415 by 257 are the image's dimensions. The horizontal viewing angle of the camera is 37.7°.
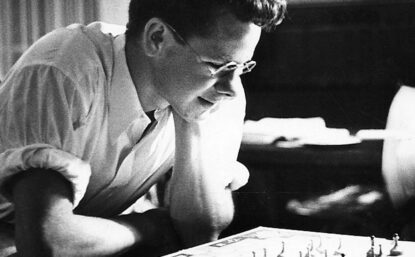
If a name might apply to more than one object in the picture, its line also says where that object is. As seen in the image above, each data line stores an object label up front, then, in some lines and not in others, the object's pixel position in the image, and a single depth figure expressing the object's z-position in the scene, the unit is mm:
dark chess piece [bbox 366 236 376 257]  1554
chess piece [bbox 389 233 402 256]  1594
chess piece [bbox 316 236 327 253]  1647
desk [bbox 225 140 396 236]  1952
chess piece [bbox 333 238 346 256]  1582
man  1397
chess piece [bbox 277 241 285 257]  1577
